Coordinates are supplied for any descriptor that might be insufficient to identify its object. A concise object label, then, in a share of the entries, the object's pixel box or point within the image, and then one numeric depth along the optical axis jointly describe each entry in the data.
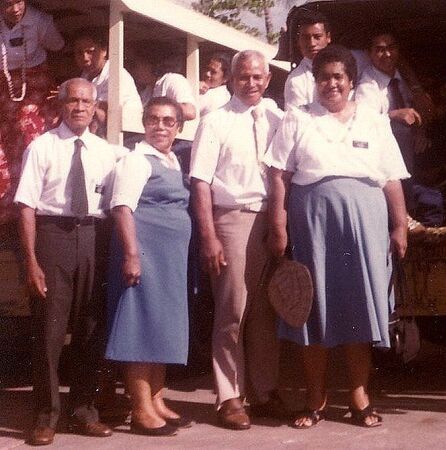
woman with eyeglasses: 5.31
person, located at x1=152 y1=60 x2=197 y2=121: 6.30
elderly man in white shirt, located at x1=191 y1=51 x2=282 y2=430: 5.48
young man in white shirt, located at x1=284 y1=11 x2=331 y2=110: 5.98
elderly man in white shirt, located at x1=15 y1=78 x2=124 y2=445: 5.26
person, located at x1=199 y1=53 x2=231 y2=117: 7.41
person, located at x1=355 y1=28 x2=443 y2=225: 6.19
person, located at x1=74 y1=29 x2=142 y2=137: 6.31
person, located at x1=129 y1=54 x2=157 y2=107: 6.93
